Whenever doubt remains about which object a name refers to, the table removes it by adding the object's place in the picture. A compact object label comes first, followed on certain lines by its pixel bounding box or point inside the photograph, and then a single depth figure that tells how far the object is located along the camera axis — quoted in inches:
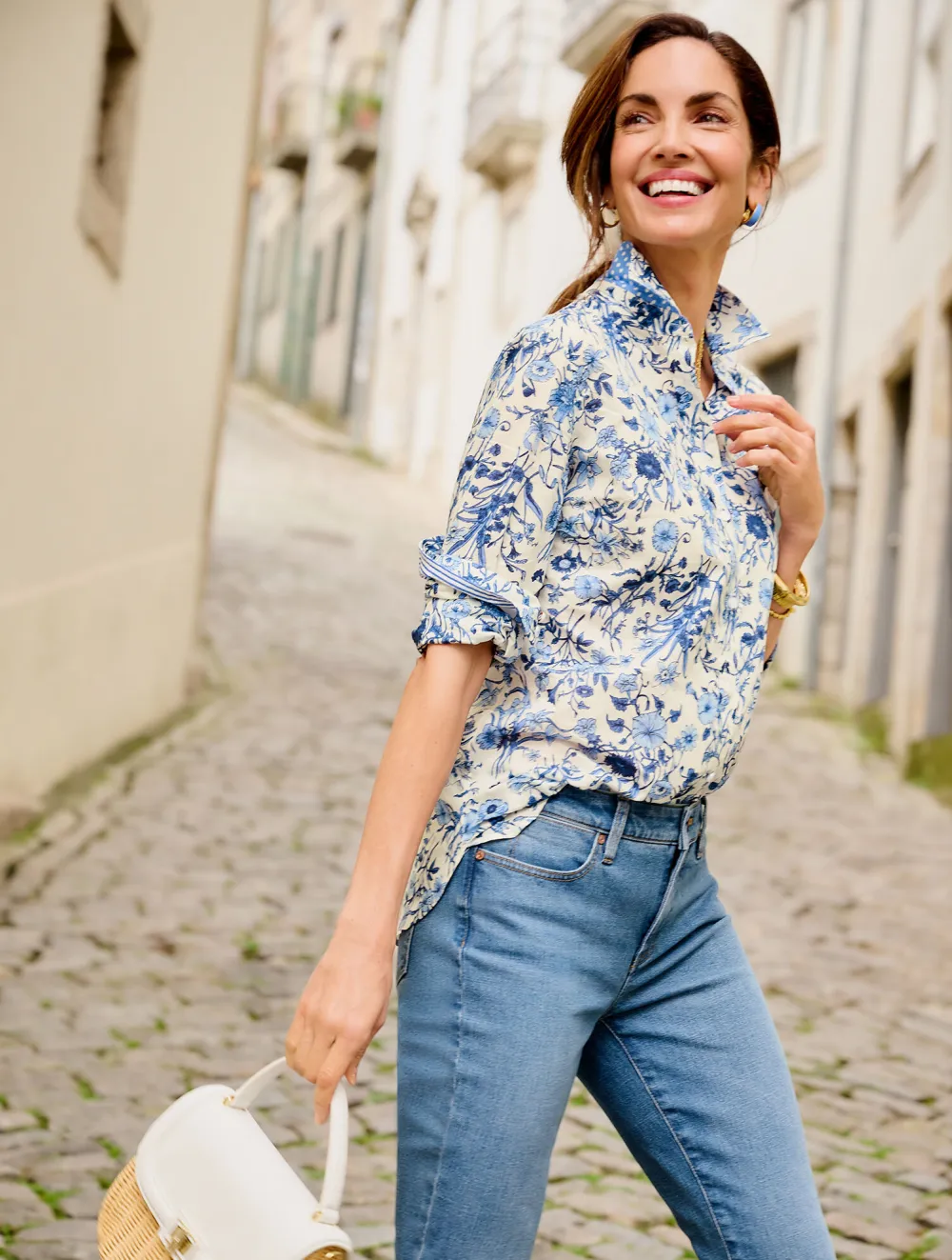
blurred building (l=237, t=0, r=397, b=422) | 1189.7
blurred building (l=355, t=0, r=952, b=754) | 398.6
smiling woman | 66.4
